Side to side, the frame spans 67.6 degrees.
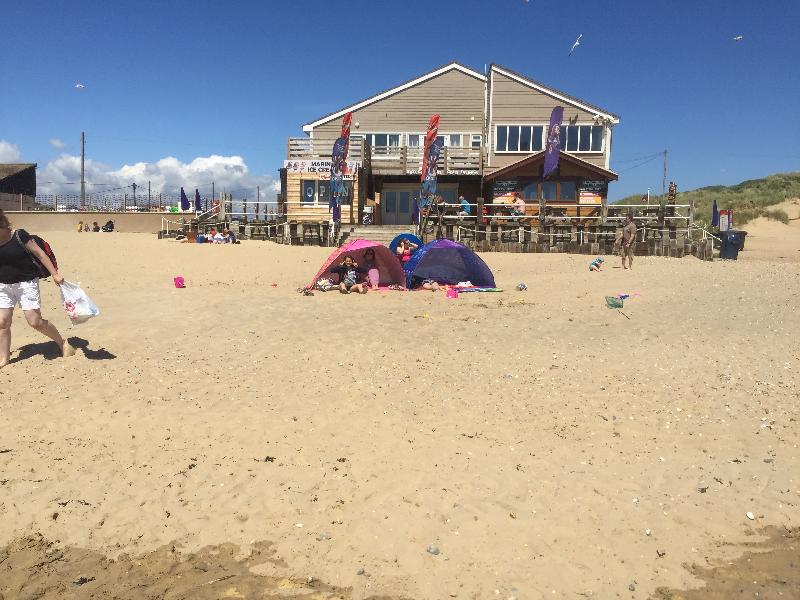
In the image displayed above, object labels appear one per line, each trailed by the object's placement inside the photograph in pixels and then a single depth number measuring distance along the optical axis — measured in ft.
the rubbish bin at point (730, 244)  72.23
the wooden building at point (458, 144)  91.40
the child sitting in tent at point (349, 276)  40.09
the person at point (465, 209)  75.52
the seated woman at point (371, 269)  42.52
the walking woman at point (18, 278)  20.74
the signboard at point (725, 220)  79.00
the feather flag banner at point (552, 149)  78.74
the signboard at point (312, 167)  89.66
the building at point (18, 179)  139.44
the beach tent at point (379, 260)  42.62
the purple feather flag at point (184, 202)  122.71
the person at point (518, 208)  78.69
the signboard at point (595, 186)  90.82
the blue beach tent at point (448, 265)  45.34
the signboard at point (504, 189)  92.38
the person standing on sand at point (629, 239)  55.72
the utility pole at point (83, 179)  131.85
